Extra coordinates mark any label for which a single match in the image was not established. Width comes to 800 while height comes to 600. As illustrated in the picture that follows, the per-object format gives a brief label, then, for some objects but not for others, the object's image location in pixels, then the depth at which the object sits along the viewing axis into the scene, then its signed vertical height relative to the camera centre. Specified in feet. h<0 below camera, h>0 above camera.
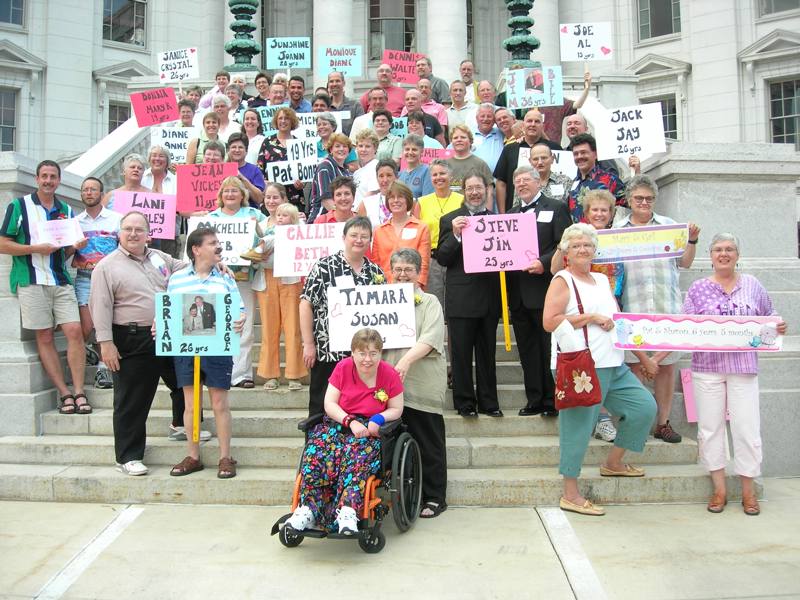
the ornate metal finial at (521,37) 42.60 +17.96
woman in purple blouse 17.84 -1.52
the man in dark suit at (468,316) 20.71 +0.42
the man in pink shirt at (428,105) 35.40 +11.55
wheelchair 15.05 -3.64
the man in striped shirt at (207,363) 18.71 -0.77
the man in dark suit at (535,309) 20.90 +0.63
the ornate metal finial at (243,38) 45.85 +20.12
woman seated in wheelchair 15.05 -2.40
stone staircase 18.47 -3.53
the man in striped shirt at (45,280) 21.57 +1.82
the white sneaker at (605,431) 20.44 -3.04
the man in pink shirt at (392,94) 36.73 +12.95
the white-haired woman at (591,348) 17.10 -0.57
